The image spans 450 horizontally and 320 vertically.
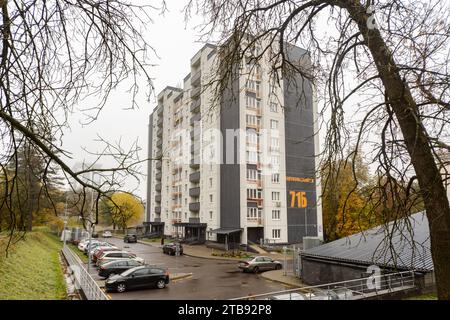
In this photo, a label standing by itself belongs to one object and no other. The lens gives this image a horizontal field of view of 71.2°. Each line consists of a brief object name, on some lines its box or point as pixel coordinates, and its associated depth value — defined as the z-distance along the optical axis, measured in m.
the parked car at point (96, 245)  31.42
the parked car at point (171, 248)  33.70
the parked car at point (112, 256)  23.20
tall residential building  37.38
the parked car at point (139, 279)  16.38
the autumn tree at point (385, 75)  3.79
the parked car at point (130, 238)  50.99
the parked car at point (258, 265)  23.45
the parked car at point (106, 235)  60.84
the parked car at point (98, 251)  25.85
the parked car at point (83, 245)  32.47
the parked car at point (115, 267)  19.66
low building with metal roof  14.09
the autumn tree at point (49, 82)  3.27
